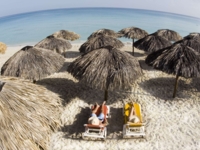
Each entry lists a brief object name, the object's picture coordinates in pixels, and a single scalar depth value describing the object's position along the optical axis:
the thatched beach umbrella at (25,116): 2.82
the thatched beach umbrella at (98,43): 8.61
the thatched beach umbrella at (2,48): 15.71
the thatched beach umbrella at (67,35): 12.37
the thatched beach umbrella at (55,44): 9.23
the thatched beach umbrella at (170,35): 11.38
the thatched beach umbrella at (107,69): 5.86
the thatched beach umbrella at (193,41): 8.55
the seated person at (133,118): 5.34
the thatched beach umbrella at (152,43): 9.05
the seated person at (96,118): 5.29
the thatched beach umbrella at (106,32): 11.78
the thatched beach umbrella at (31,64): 6.26
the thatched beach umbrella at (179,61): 6.14
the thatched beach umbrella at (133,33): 11.21
